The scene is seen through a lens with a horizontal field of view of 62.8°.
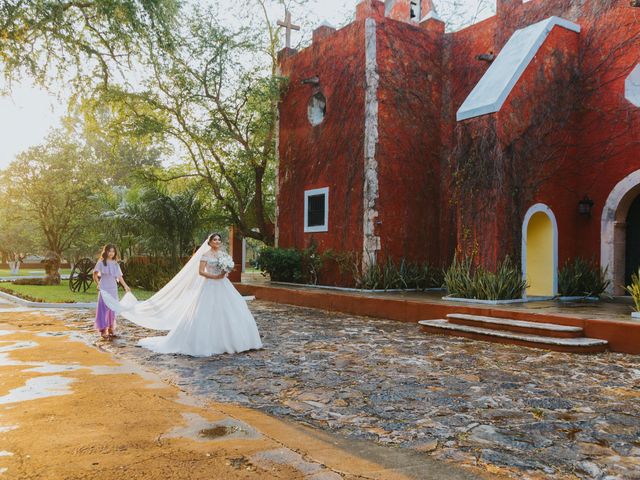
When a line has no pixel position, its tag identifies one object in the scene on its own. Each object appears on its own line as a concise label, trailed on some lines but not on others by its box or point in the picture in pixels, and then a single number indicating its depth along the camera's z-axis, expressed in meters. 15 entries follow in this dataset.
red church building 10.57
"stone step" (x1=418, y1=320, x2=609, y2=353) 7.05
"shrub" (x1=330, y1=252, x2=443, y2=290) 13.09
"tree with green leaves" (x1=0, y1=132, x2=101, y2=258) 21.00
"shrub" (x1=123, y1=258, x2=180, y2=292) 17.27
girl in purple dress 8.10
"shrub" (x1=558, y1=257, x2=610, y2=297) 11.27
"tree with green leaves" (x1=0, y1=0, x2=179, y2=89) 8.67
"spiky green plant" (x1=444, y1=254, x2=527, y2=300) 9.84
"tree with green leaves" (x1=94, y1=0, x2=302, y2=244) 16.20
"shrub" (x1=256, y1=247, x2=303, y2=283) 15.20
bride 6.96
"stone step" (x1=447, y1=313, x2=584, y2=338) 7.44
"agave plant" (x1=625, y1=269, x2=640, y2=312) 7.57
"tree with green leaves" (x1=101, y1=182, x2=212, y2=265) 16.61
